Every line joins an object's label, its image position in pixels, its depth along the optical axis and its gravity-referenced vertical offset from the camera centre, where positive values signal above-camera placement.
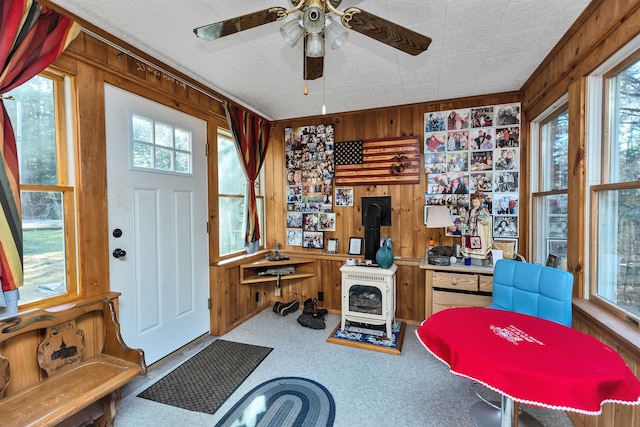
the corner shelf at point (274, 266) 3.34 -0.79
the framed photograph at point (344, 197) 3.64 +0.11
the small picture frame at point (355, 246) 3.57 -0.51
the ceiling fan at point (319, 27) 1.24 +0.83
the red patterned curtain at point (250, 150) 3.24 +0.69
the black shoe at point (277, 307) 3.57 -1.28
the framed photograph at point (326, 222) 3.73 -0.21
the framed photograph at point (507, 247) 2.87 -0.45
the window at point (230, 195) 3.23 +0.14
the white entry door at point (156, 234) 2.10 -0.22
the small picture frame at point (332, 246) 3.70 -0.52
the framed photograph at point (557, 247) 2.29 -0.38
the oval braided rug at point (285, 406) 1.78 -1.34
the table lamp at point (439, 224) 2.87 -0.20
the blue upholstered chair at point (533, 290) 1.79 -0.61
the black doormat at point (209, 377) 1.98 -1.34
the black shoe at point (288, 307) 3.53 -1.27
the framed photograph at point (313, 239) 3.78 -0.44
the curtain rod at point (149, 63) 1.90 +1.15
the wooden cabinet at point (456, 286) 2.68 -0.79
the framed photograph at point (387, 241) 3.31 -0.43
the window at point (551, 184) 2.30 +0.17
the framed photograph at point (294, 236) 3.88 -0.41
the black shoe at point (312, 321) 3.17 -1.31
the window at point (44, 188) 1.64 +0.13
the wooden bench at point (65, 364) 1.43 -0.95
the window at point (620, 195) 1.50 +0.04
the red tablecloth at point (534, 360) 1.05 -0.66
